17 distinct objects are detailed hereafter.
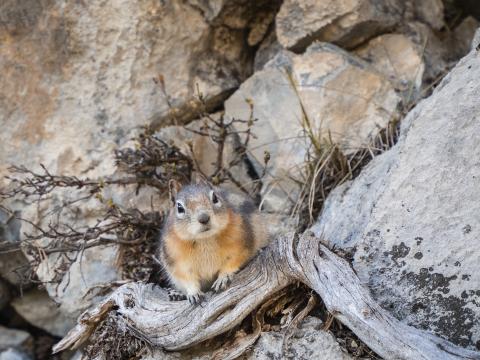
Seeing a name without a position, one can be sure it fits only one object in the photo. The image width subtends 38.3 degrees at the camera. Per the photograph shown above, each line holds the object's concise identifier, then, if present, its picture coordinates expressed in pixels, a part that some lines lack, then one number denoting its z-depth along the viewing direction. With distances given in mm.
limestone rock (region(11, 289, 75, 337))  7090
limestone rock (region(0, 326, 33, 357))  6891
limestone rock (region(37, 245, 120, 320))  6543
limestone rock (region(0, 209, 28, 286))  6930
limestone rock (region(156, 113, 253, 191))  6836
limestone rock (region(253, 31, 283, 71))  7168
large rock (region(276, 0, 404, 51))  6613
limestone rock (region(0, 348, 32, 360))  6723
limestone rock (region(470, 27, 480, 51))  5243
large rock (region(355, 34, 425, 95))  6699
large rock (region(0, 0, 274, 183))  6715
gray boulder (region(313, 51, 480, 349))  4426
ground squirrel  4961
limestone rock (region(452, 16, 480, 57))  7188
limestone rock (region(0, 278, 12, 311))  7121
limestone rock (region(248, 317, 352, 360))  4523
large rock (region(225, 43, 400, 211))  6535
